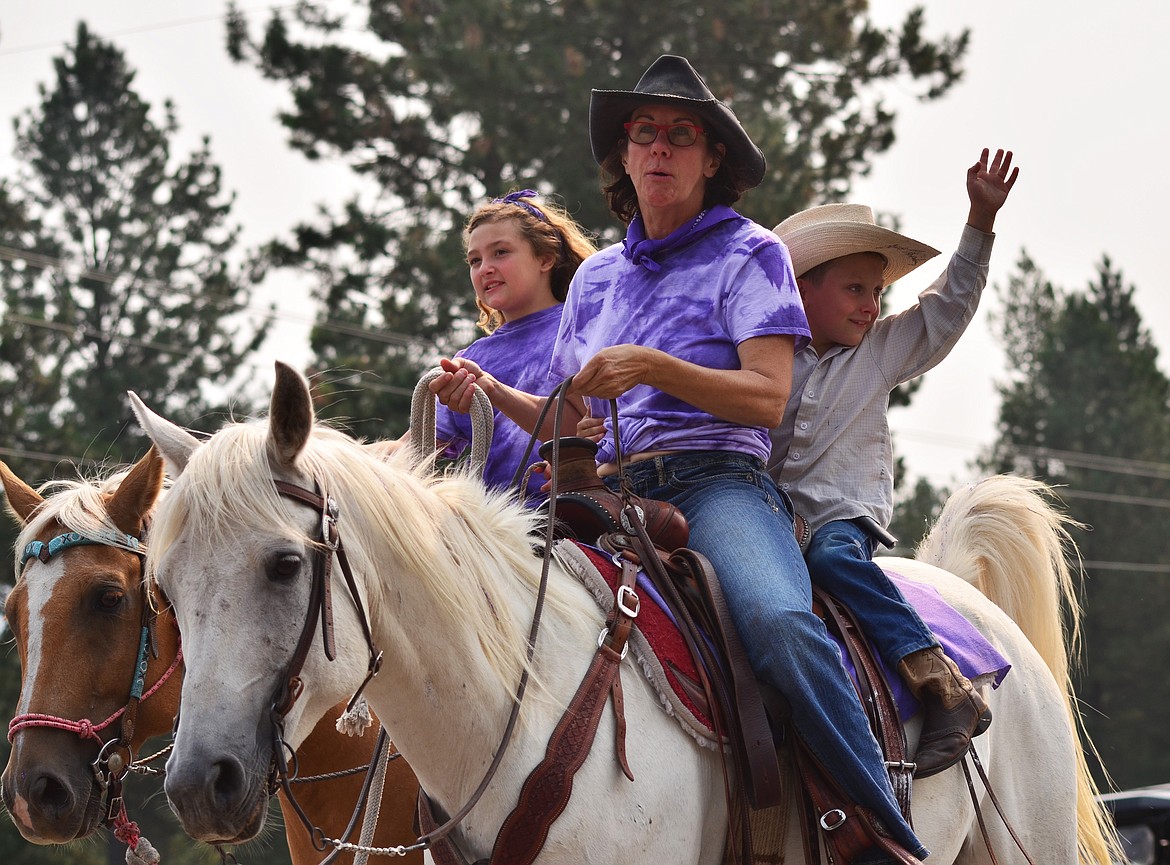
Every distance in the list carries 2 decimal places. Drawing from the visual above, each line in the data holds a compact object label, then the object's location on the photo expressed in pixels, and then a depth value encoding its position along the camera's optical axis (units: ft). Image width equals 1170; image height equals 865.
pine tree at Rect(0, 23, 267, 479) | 79.46
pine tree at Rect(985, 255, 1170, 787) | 108.58
